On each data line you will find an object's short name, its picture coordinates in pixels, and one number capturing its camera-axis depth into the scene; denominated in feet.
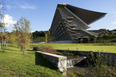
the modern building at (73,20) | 154.33
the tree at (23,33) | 33.32
